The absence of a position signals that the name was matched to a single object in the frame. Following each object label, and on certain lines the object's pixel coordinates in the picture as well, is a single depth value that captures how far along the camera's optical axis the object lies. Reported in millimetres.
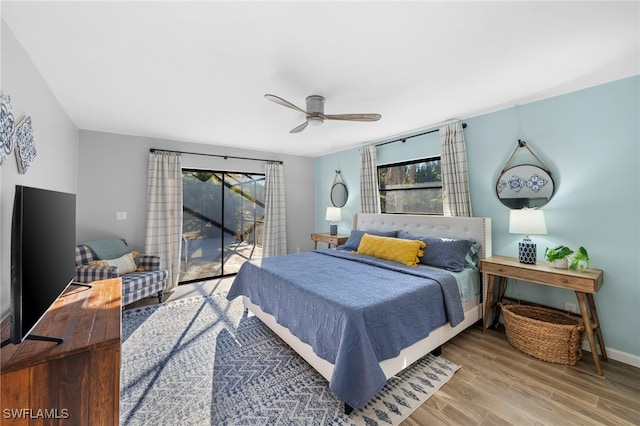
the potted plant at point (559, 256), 2416
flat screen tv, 1080
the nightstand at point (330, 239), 4787
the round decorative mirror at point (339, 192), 5270
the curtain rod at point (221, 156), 4259
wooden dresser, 1070
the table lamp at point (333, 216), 5113
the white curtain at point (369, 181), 4539
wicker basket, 2270
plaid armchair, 2977
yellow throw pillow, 3100
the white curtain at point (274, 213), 5348
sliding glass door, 4758
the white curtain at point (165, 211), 4168
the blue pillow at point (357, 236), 3797
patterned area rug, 1740
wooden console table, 2182
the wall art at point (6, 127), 1411
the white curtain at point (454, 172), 3326
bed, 1703
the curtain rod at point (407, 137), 3377
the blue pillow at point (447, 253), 2877
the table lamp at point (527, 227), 2561
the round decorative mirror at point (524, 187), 2746
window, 3830
